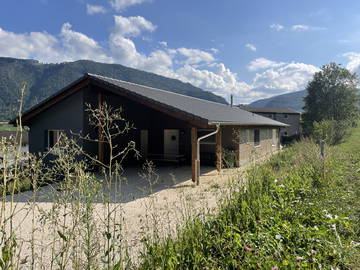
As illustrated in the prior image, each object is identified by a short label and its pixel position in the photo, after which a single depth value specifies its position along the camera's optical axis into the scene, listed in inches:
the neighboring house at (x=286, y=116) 1629.3
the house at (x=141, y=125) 336.2
